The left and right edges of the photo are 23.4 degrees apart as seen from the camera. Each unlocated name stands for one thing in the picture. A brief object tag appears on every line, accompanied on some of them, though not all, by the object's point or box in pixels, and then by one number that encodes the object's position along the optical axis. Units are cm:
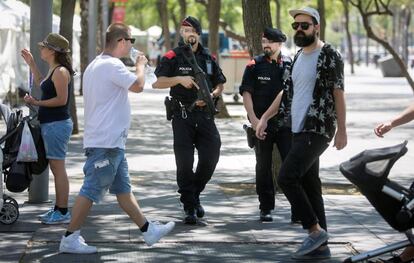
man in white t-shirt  770
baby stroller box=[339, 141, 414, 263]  632
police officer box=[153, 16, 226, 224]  918
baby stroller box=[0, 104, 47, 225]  884
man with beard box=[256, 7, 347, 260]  774
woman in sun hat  895
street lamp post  1009
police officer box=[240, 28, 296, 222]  939
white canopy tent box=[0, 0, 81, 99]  2245
